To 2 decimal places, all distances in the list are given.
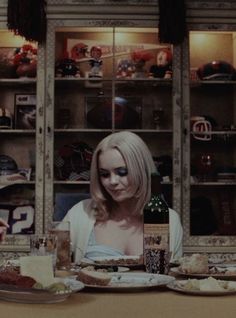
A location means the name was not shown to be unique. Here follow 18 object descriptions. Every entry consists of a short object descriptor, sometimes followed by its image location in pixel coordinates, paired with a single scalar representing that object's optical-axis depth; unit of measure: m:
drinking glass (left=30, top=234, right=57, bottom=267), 2.65
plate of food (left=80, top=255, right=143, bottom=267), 2.76
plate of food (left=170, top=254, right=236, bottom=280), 2.53
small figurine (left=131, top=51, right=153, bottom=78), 5.08
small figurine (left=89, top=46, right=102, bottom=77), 5.04
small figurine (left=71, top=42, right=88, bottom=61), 5.09
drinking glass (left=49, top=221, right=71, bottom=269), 2.72
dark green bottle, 2.63
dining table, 2.04
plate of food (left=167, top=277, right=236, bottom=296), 2.25
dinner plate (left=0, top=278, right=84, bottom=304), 2.13
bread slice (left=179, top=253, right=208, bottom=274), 2.56
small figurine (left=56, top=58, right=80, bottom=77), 4.98
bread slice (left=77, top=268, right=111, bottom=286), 2.34
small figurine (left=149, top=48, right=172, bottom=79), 4.96
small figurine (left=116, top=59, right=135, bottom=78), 5.04
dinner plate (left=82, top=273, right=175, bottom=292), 2.31
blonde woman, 3.28
